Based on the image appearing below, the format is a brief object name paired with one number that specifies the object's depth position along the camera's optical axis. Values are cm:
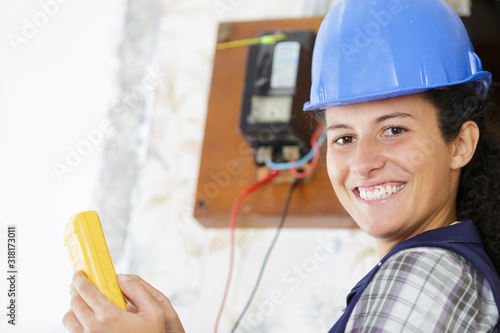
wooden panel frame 163
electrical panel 155
